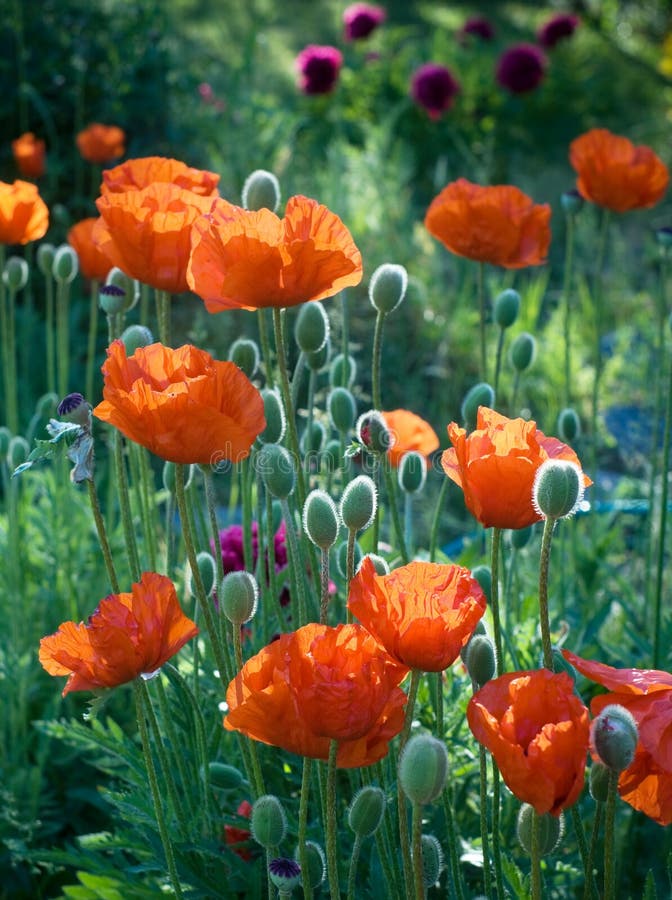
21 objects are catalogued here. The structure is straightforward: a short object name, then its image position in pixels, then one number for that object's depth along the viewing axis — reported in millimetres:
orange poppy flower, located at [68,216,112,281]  2467
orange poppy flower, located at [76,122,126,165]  3736
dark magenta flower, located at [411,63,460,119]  5460
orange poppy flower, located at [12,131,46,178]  3628
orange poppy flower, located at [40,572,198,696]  1663
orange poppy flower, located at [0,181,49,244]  2152
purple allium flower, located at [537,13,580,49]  6588
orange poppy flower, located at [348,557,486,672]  1599
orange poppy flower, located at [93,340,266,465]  1666
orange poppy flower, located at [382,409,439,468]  2067
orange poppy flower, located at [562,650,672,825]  1603
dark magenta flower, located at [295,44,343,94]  5203
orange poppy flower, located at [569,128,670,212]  2348
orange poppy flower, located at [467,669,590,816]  1554
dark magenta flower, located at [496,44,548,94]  5932
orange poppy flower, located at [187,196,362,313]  1764
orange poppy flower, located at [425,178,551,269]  2103
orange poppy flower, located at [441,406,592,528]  1667
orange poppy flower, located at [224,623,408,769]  1576
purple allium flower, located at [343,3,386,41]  6026
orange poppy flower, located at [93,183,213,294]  1878
